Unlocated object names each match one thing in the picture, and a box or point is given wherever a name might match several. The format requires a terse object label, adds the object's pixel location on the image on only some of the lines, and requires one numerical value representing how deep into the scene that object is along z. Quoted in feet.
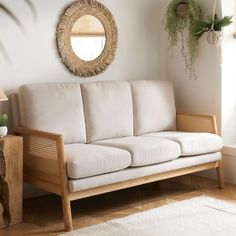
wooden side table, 10.86
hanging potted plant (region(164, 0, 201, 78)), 14.72
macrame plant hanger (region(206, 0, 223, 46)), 14.08
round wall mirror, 13.51
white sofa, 10.87
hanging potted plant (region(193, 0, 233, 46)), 13.97
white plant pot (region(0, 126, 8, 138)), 11.21
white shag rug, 10.30
